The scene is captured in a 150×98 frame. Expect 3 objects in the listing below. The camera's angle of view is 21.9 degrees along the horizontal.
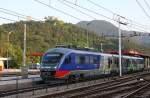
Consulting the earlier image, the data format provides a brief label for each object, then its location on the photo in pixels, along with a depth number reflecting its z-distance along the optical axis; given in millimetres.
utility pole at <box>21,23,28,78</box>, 36438
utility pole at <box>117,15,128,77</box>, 49984
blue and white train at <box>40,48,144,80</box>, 33438
